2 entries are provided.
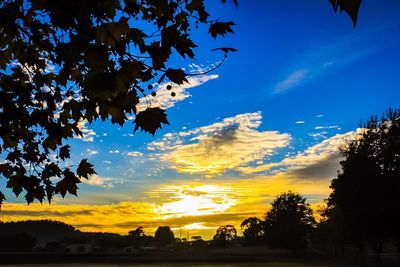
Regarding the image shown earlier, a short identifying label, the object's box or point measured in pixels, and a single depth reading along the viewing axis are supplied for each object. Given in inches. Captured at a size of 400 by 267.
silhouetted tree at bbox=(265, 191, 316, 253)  3983.8
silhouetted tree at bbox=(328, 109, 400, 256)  2000.5
